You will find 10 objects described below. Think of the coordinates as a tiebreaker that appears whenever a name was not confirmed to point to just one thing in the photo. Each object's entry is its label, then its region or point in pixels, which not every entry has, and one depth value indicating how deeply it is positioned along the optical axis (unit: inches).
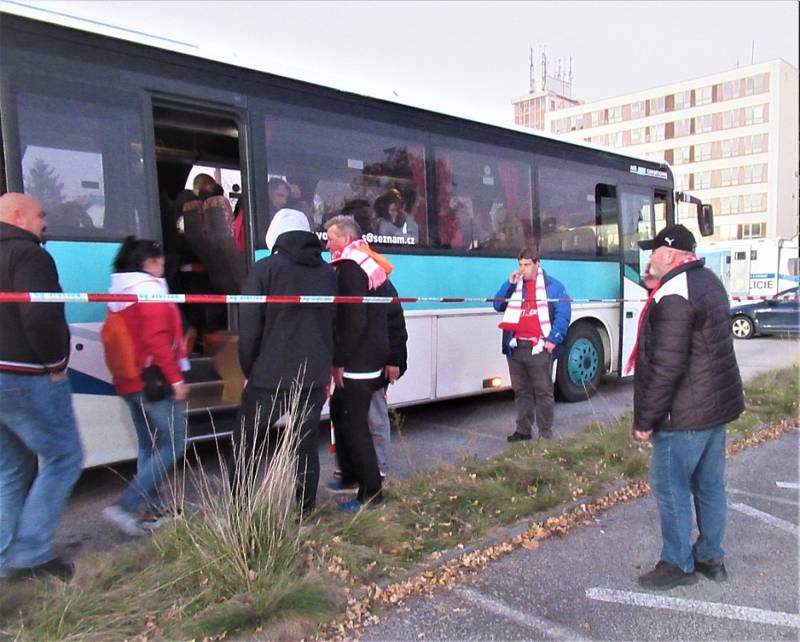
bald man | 115.5
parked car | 669.0
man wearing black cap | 123.0
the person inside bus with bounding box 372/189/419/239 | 241.8
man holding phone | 226.7
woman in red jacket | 143.2
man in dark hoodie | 139.9
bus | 166.1
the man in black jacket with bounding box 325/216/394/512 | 159.3
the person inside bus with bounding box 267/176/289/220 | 209.6
